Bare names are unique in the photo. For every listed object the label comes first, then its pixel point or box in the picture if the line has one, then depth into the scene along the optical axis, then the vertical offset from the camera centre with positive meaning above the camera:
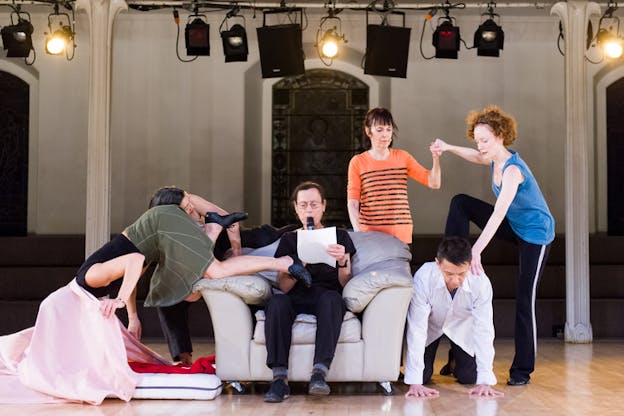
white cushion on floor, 4.36 -0.86
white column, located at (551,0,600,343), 7.39 +0.55
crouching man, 4.34 -0.50
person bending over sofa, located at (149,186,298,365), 5.18 -0.13
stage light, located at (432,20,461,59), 8.33 +1.97
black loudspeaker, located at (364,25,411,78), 8.16 +1.80
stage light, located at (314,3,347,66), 9.44 +2.25
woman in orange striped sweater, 5.35 +0.31
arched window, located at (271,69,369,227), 10.61 +1.27
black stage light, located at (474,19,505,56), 8.45 +2.03
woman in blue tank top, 4.77 +0.08
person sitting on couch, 4.28 -0.41
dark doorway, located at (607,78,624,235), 10.32 +0.94
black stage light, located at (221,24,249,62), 8.46 +1.96
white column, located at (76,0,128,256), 7.31 +0.99
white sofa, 4.45 -0.57
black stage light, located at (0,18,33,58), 8.28 +1.97
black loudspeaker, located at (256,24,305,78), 8.12 +1.82
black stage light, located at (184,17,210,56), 8.25 +1.99
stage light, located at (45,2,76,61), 8.74 +2.07
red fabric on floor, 4.74 -0.82
